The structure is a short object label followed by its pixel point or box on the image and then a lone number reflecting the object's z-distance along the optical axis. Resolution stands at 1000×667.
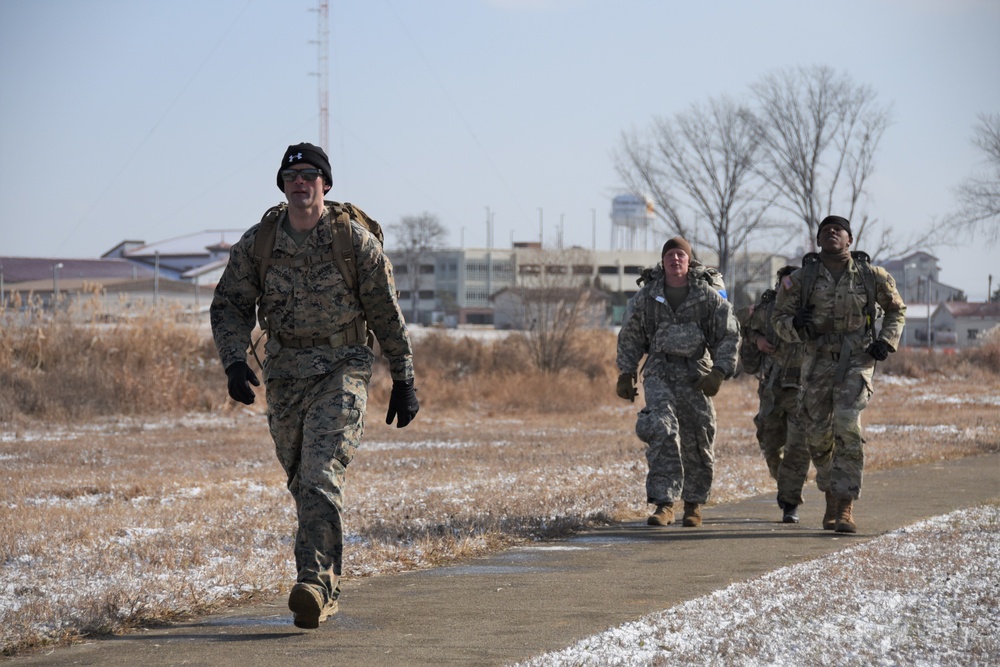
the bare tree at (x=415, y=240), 120.38
